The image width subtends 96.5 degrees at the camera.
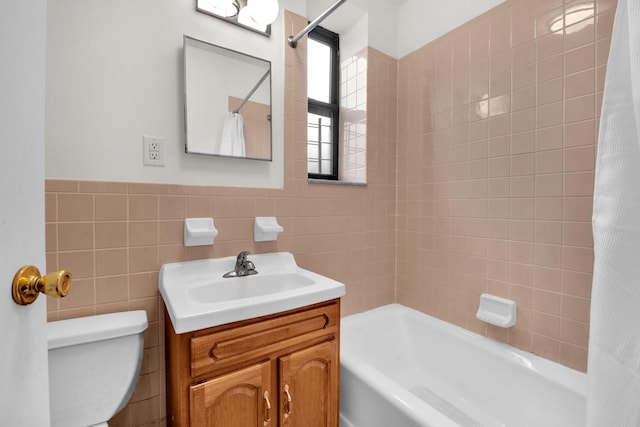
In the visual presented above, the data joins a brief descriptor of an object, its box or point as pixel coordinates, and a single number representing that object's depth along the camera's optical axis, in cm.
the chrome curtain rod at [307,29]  127
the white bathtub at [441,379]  114
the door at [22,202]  38
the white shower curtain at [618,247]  69
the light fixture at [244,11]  130
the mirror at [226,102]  126
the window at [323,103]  191
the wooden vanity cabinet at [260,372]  88
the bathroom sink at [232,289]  89
